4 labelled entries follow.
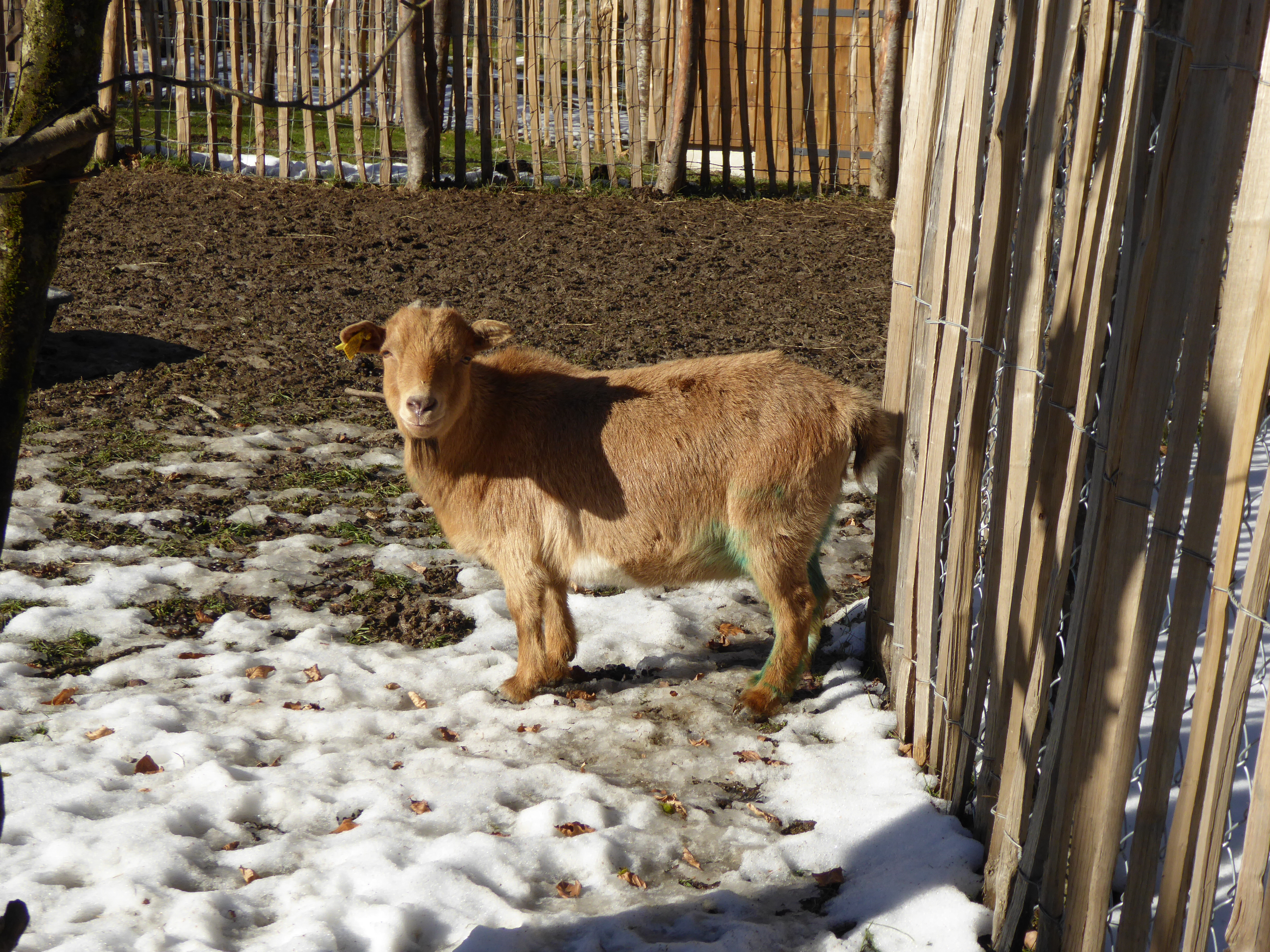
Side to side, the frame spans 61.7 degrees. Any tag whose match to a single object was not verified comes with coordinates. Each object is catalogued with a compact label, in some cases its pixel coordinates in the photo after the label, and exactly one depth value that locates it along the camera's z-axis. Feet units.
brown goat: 13.44
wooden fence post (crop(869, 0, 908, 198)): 39.47
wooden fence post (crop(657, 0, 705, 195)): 37.93
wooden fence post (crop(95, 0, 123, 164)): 35.06
